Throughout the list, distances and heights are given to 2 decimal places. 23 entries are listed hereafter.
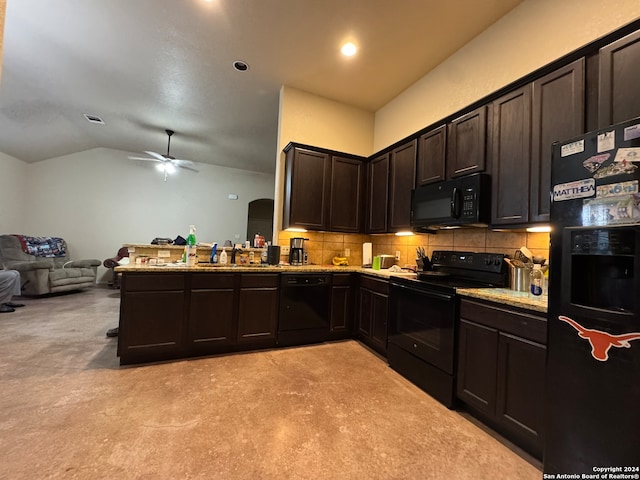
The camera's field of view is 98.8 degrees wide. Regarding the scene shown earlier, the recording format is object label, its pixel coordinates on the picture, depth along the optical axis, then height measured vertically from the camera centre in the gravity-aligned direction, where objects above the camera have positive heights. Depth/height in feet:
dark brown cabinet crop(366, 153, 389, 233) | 11.28 +2.27
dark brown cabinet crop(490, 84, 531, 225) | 6.44 +2.35
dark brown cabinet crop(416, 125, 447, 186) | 8.67 +3.06
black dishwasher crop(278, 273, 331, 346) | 10.00 -2.41
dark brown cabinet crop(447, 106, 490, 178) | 7.48 +3.08
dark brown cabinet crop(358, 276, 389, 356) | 9.34 -2.39
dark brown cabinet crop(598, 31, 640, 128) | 4.65 +3.09
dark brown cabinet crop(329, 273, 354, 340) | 10.76 -2.43
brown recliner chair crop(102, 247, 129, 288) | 20.54 -2.02
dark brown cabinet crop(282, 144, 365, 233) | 11.21 +2.32
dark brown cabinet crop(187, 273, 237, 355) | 8.86 -2.39
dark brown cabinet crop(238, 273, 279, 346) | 9.46 -2.37
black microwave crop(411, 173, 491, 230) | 7.30 +1.37
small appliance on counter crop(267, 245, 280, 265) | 10.96 -0.48
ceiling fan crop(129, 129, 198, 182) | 17.33 +5.05
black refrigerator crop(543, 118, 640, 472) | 3.56 -0.75
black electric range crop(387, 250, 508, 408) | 6.64 -1.81
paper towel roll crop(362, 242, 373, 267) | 12.32 -0.40
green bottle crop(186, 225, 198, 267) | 9.42 -0.39
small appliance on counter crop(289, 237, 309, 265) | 11.43 -0.35
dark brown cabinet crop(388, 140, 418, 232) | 9.98 +2.42
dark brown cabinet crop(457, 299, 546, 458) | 4.92 -2.35
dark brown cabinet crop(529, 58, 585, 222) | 5.59 +2.90
